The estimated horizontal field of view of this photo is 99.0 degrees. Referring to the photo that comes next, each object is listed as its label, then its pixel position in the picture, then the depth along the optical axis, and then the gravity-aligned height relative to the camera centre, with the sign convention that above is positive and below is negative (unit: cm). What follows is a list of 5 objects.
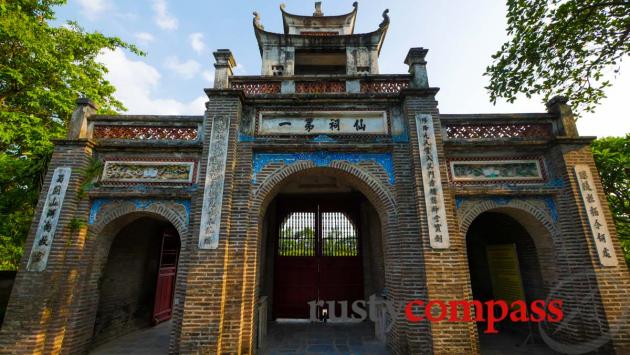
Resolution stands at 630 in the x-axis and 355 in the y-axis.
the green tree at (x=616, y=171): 648 +210
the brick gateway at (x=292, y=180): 472 +112
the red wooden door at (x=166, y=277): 771 -43
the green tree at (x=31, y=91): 688 +499
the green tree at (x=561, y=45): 621 +504
